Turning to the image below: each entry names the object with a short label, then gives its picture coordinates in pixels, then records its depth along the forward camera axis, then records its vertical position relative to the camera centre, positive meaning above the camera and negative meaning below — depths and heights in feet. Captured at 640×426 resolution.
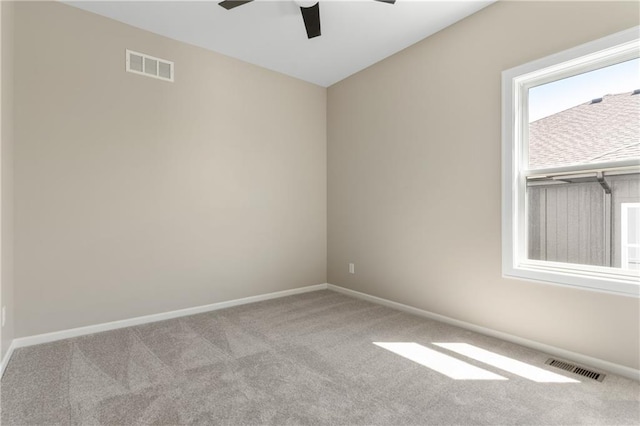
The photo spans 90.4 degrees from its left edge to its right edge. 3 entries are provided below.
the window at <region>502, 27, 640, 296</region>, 7.30 +1.05
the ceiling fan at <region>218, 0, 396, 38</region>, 8.35 +5.51
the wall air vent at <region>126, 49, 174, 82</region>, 10.16 +4.81
